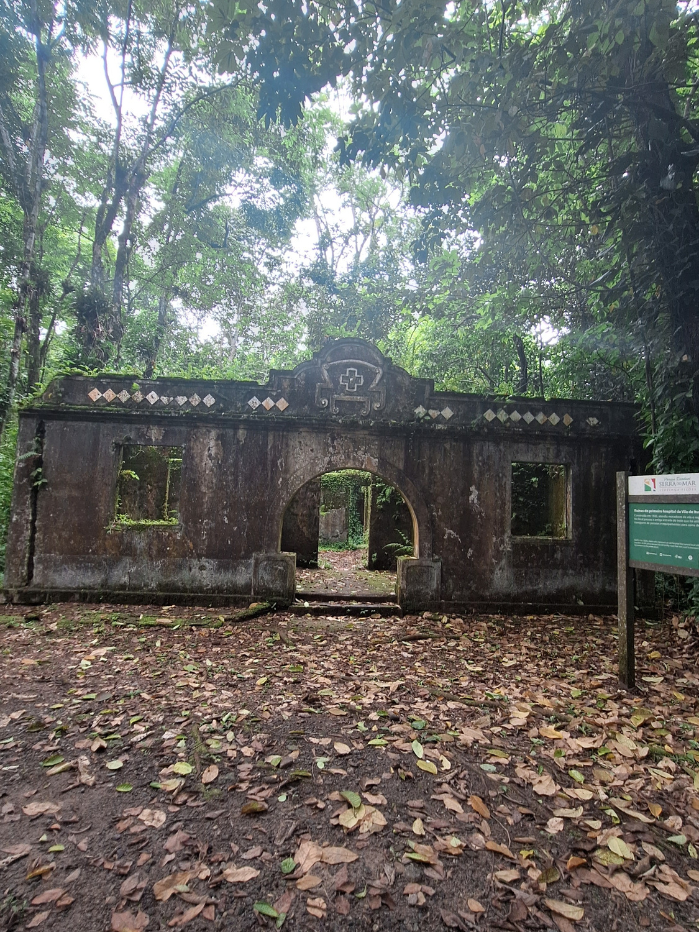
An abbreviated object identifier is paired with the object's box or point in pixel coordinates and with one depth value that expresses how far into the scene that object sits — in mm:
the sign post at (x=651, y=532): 3768
